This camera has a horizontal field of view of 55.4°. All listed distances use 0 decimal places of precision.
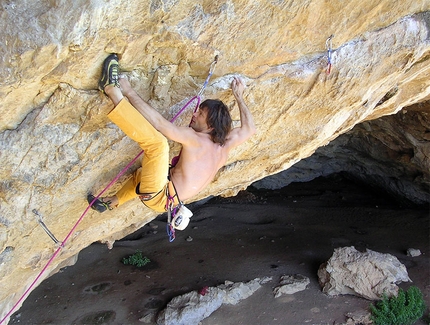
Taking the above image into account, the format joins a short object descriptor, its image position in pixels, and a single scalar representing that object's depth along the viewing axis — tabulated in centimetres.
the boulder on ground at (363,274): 690
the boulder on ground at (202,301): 643
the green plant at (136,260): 770
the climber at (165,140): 268
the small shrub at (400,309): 654
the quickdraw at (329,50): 350
